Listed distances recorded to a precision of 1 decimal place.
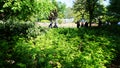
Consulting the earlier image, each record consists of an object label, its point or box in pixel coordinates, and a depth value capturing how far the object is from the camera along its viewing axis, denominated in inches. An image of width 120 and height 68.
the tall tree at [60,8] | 1320.7
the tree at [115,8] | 670.3
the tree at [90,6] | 668.8
